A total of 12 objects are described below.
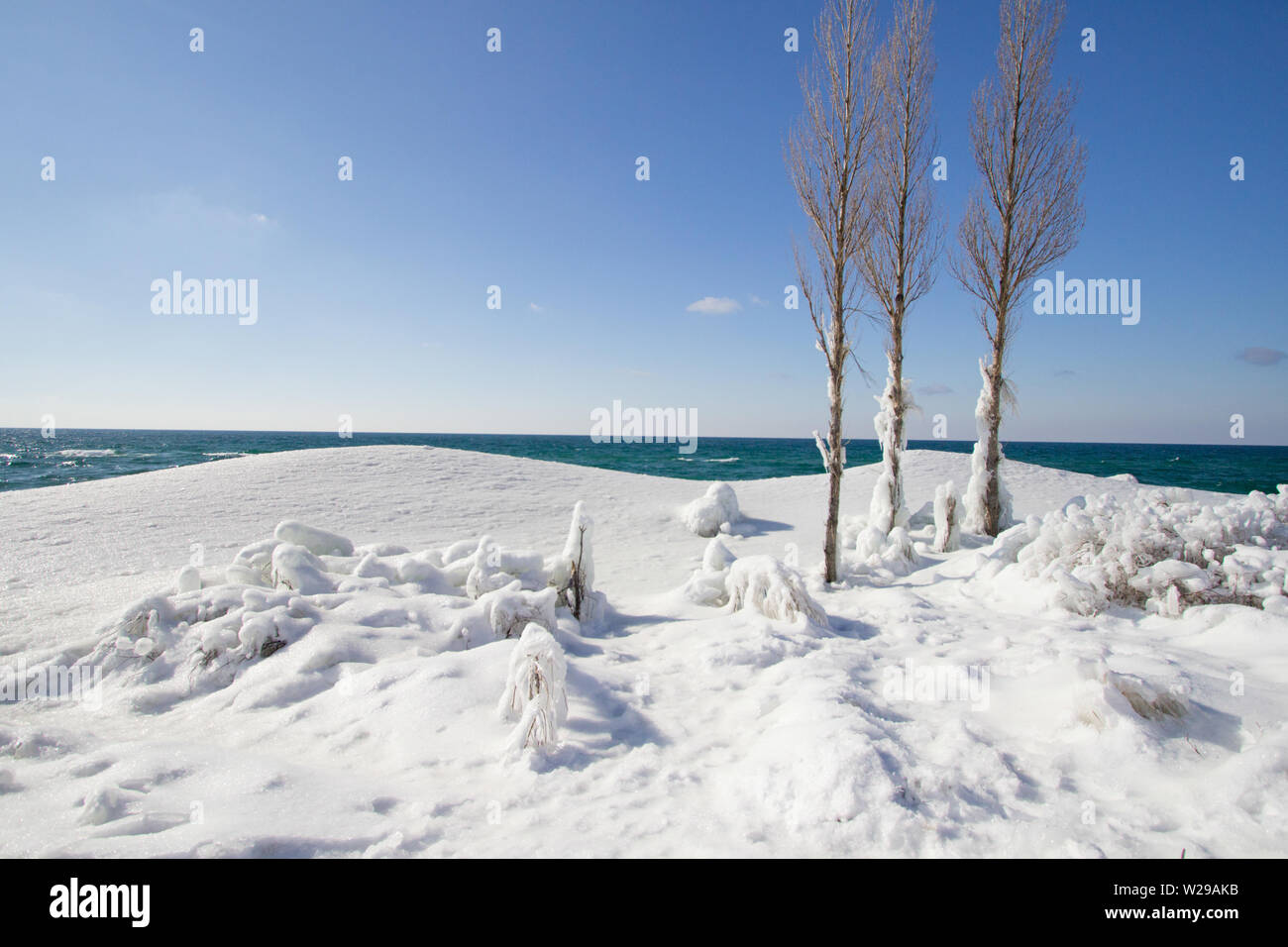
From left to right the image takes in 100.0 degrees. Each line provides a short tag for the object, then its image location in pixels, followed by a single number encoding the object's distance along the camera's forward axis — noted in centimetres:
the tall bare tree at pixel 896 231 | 884
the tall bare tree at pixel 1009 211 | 945
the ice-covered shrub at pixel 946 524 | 957
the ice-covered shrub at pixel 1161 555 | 498
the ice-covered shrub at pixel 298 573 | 541
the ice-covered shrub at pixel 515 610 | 512
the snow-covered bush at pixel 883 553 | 823
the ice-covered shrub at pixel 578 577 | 624
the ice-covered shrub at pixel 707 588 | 670
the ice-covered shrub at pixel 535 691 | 320
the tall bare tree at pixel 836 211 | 745
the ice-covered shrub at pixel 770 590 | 551
